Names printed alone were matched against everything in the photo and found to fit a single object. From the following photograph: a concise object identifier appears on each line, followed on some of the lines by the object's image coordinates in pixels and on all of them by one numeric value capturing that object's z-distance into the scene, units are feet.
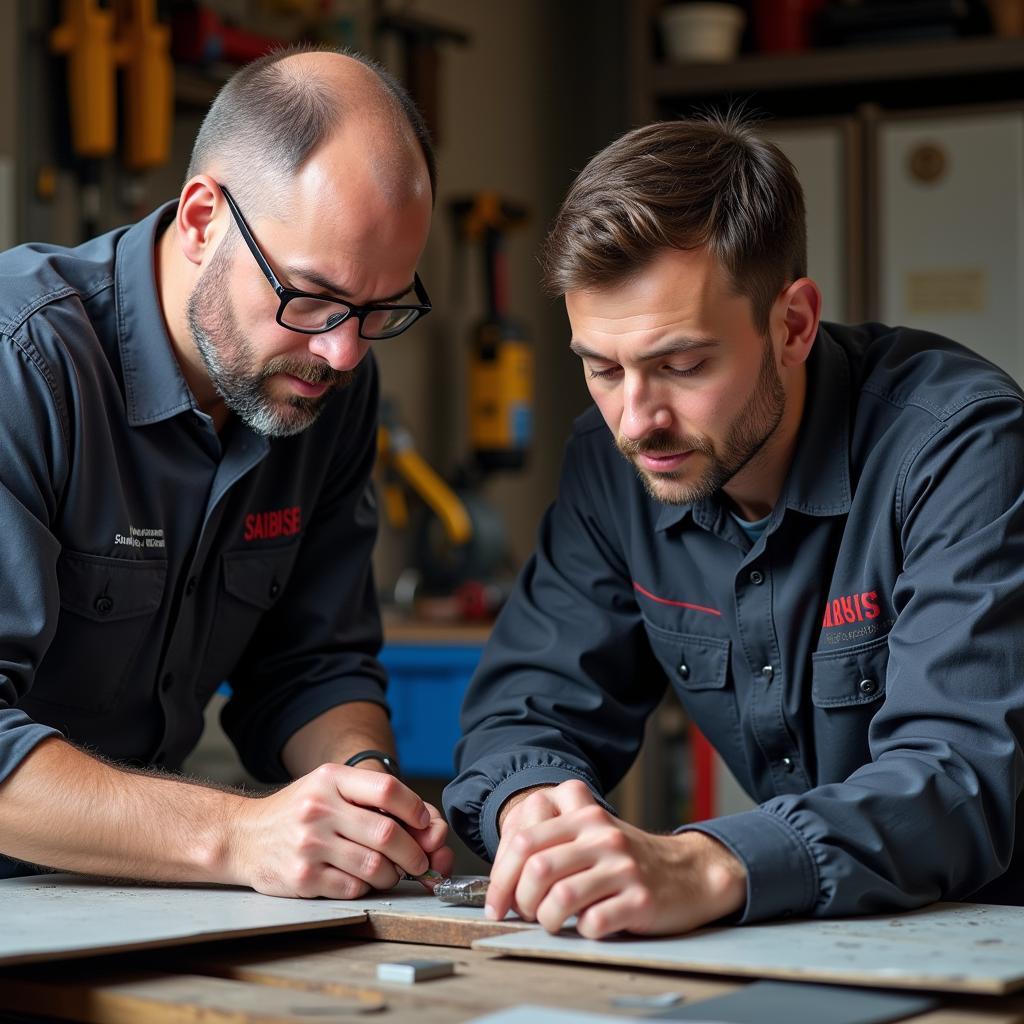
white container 12.73
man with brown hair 3.97
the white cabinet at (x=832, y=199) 12.55
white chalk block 3.40
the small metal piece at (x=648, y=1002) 3.16
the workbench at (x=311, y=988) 3.13
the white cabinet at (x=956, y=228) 12.27
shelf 12.19
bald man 4.41
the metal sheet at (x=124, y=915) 3.44
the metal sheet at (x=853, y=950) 3.18
